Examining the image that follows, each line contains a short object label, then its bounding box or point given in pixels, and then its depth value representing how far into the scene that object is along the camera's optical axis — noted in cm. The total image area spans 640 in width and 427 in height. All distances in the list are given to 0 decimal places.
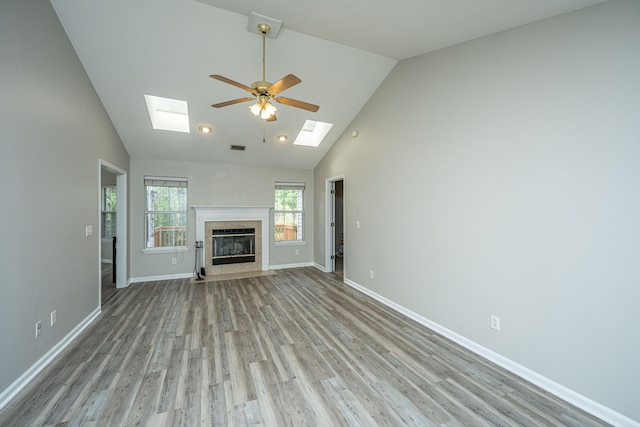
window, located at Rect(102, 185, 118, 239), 646
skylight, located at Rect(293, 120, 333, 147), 523
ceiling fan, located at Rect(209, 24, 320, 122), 223
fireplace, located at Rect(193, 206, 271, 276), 544
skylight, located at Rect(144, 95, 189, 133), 431
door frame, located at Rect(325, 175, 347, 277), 570
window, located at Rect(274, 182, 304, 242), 621
